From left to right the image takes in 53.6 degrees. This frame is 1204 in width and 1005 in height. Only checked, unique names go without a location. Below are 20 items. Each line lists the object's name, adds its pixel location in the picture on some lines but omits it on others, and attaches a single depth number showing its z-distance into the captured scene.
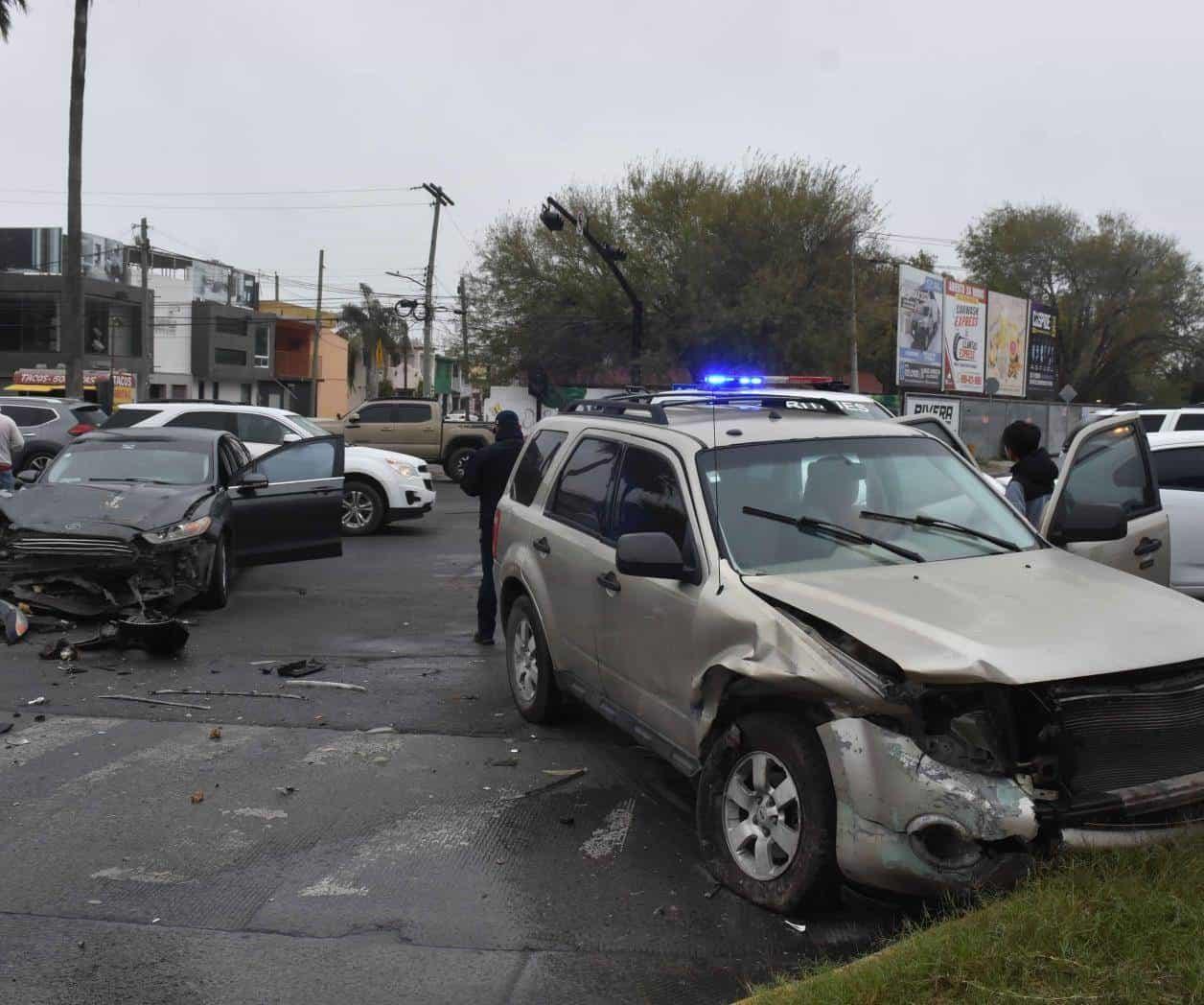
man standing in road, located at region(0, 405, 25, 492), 13.78
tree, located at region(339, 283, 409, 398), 76.38
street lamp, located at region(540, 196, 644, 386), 24.61
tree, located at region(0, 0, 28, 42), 26.50
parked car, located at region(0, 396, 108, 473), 21.73
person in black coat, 8.90
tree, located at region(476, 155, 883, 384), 40.00
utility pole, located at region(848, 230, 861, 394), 39.75
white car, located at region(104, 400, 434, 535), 16.17
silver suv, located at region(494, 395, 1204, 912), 3.68
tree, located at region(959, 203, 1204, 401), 61.25
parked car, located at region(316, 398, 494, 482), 26.16
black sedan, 9.25
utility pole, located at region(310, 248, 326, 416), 64.62
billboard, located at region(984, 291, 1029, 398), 47.50
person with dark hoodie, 7.96
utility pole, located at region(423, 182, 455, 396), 48.34
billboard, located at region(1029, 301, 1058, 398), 51.88
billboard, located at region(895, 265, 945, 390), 39.44
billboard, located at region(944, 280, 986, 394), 43.56
